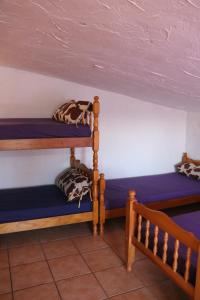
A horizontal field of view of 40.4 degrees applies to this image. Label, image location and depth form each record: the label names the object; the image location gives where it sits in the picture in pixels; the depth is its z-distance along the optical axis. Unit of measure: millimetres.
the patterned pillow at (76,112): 2899
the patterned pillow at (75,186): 3080
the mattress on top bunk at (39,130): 2631
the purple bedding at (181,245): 1896
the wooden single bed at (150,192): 3281
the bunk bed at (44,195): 2682
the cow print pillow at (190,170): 4227
